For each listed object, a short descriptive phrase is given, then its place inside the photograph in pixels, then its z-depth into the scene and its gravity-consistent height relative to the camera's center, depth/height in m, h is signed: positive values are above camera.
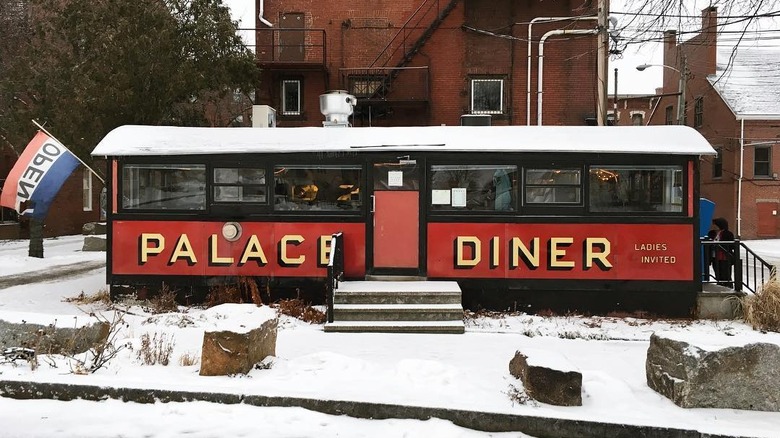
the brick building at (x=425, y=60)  21.09 +5.68
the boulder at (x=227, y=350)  5.93 -1.50
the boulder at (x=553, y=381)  5.26 -1.61
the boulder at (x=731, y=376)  5.29 -1.54
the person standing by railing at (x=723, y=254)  10.37 -0.82
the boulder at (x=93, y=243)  20.92 -1.33
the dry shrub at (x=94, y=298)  10.51 -1.72
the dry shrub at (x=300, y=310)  9.20 -1.71
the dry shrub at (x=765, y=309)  8.83 -1.55
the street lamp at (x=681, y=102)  21.33 +4.30
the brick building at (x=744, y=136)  30.59 +4.16
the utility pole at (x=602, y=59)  14.60 +4.01
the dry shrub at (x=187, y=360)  6.32 -1.72
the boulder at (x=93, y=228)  27.91 -1.04
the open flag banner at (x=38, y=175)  11.30 +0.65
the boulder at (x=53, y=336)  6.28 -1.46
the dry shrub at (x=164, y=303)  9.76 -1.67
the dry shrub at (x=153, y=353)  6.30 -1.66
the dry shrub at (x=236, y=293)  10.02 -1.51
